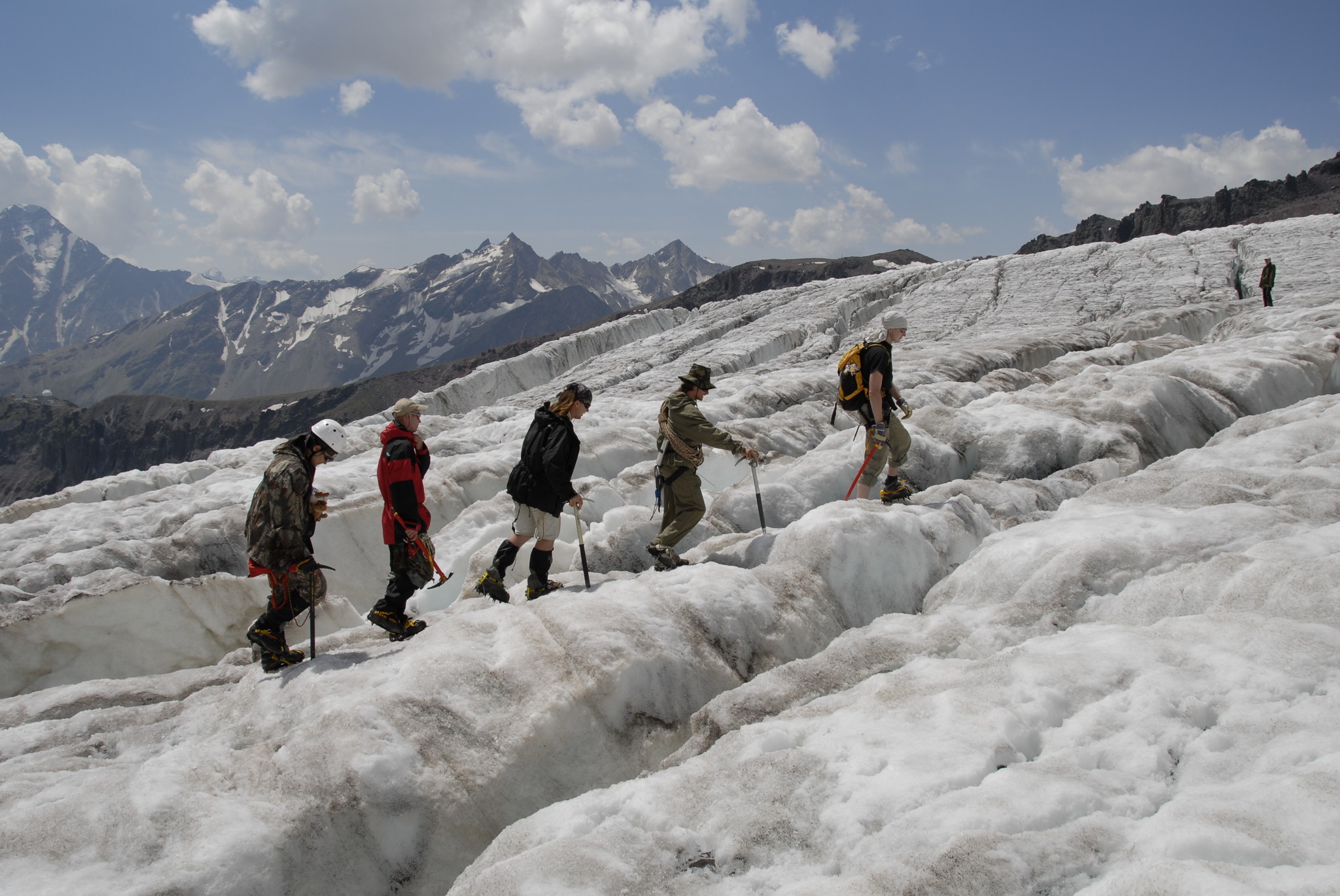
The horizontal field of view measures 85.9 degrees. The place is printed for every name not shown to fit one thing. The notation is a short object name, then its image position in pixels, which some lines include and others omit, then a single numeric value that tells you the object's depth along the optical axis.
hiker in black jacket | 7.29
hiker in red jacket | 6.84
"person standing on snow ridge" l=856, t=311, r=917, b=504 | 8.86
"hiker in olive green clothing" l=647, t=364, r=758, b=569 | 7.79
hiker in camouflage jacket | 6.43
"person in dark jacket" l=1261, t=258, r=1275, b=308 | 25.66
